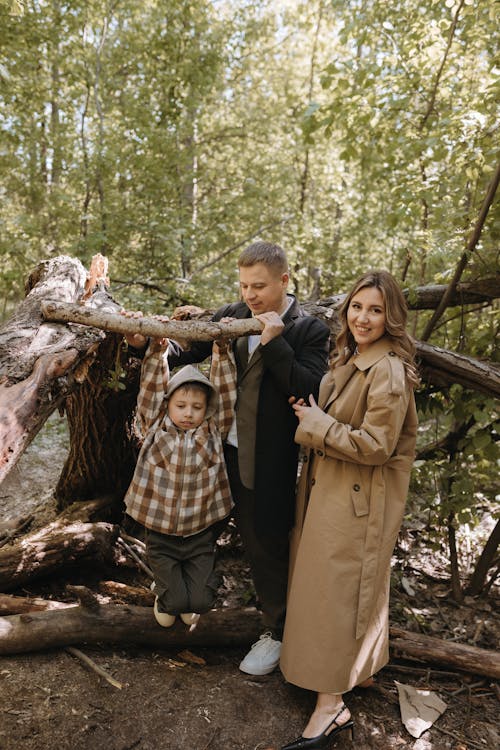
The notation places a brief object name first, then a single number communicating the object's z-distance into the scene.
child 2.81
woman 2.47
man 2.72
